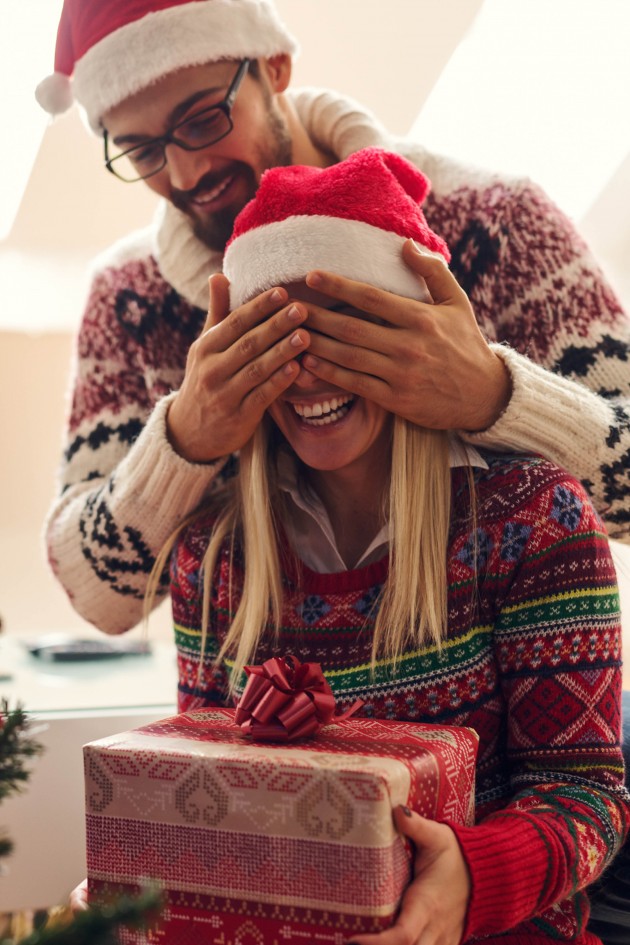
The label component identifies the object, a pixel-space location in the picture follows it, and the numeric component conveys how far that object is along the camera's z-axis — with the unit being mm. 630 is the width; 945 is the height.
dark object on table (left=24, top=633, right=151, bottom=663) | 2076
